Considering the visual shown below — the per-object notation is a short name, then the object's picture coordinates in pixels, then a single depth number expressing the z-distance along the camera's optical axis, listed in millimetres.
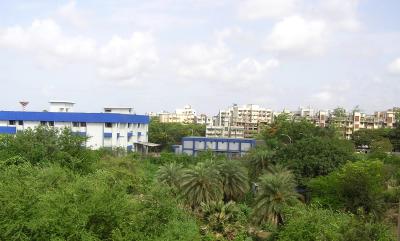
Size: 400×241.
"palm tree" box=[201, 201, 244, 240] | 22625
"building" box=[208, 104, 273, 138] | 112744
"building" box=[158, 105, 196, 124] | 137500
